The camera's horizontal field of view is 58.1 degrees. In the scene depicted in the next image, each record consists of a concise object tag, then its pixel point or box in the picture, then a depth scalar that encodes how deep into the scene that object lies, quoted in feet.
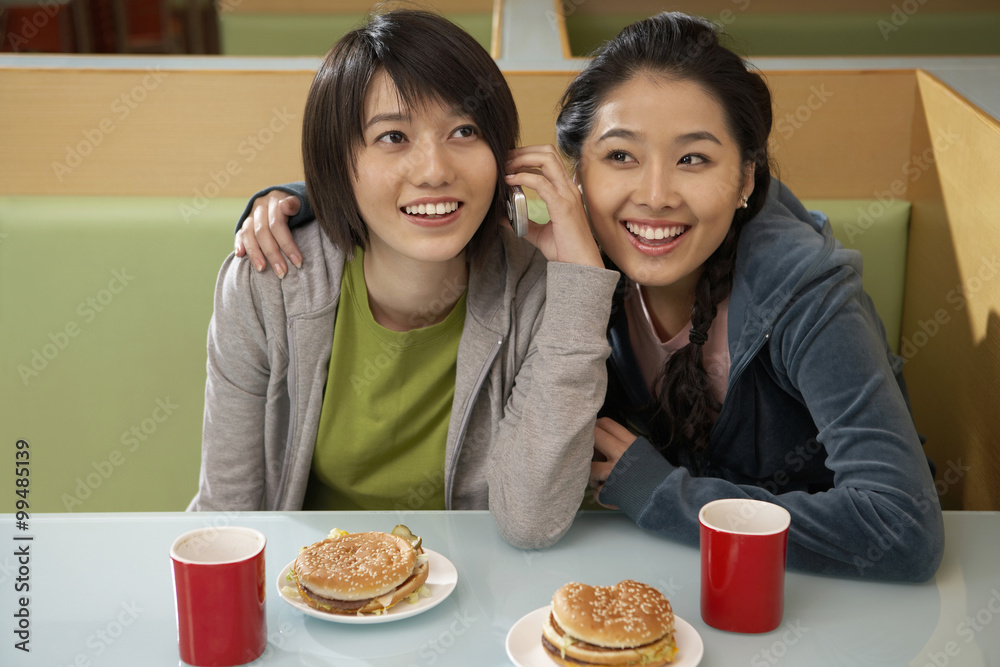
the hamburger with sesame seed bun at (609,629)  2.48
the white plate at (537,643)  2.53
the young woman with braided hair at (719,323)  3.28
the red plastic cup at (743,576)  2.68
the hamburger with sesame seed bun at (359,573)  2.73
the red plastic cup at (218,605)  2.48
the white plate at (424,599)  2.71
